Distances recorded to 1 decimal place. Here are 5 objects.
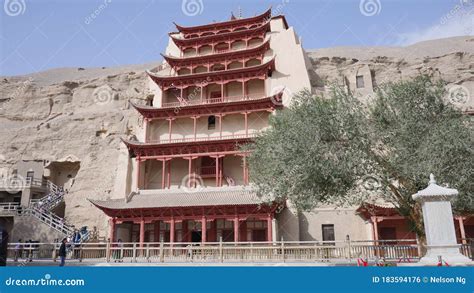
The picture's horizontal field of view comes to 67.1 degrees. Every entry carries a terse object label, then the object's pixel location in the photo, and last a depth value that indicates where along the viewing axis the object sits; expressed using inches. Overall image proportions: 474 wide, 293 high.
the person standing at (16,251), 760.3
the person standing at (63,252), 665.0
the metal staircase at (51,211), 1052.3
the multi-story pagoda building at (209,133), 958.4
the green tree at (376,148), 525.0
